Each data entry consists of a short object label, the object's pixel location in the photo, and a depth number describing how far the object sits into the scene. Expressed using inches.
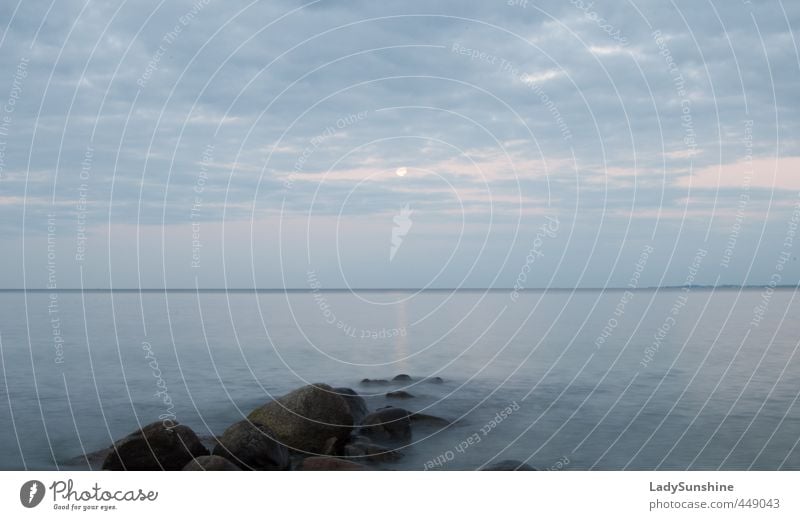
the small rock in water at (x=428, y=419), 785.6
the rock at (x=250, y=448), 538.3
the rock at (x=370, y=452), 595.8
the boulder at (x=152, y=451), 517.0
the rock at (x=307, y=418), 599.8
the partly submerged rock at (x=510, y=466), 550.6
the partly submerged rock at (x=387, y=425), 675.9
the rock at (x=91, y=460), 603.8
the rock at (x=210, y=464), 466.0
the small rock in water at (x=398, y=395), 955.3
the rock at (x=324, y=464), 519.5
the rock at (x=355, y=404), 721.6
